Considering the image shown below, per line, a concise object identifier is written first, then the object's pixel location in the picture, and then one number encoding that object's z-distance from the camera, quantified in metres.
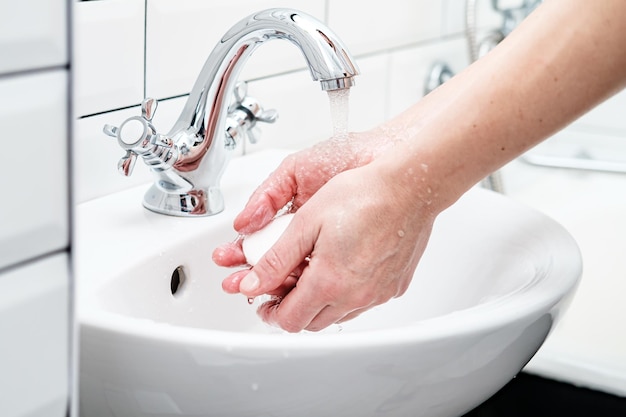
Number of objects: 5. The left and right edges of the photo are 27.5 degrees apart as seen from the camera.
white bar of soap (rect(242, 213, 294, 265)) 0.81
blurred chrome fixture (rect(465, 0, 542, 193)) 1.33
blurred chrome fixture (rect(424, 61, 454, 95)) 1.32
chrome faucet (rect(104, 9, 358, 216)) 0.79
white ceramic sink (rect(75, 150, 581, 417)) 0.66
